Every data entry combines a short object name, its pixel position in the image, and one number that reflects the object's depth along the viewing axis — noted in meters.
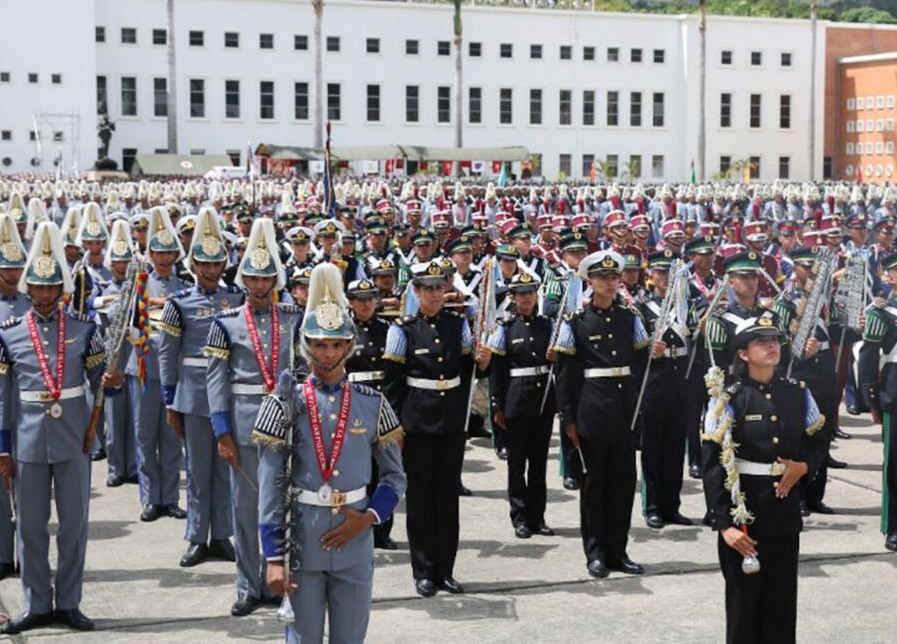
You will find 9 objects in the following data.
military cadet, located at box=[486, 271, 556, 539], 10.19
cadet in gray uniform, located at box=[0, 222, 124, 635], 7.97
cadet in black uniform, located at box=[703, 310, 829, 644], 6.62
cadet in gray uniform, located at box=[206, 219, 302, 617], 8.45
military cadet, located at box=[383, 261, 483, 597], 8.76
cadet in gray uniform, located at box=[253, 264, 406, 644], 5.87
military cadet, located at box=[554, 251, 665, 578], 9.15
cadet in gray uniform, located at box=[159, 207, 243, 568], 9.40
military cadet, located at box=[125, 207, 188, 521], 10.92
